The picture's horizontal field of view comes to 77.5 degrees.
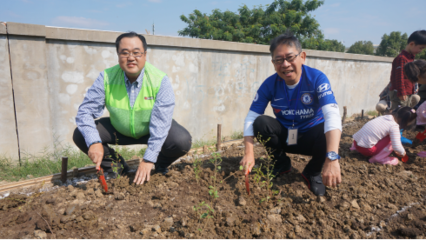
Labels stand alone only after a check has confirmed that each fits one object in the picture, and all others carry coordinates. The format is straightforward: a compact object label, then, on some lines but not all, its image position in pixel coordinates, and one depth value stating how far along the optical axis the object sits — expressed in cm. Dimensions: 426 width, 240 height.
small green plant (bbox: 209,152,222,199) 216
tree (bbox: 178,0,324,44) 1767
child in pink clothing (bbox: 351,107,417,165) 314
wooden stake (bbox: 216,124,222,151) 383
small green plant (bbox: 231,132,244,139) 545
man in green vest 237
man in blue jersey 222
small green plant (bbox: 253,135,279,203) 230
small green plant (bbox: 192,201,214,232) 195
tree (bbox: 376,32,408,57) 3441
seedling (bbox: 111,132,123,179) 257
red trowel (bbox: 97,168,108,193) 235
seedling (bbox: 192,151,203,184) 262
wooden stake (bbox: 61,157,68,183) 270
